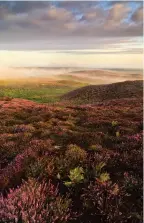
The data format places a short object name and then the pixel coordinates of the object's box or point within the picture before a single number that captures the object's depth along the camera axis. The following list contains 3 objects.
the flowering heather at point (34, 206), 5.55
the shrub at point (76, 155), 8.66
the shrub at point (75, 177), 7.11
